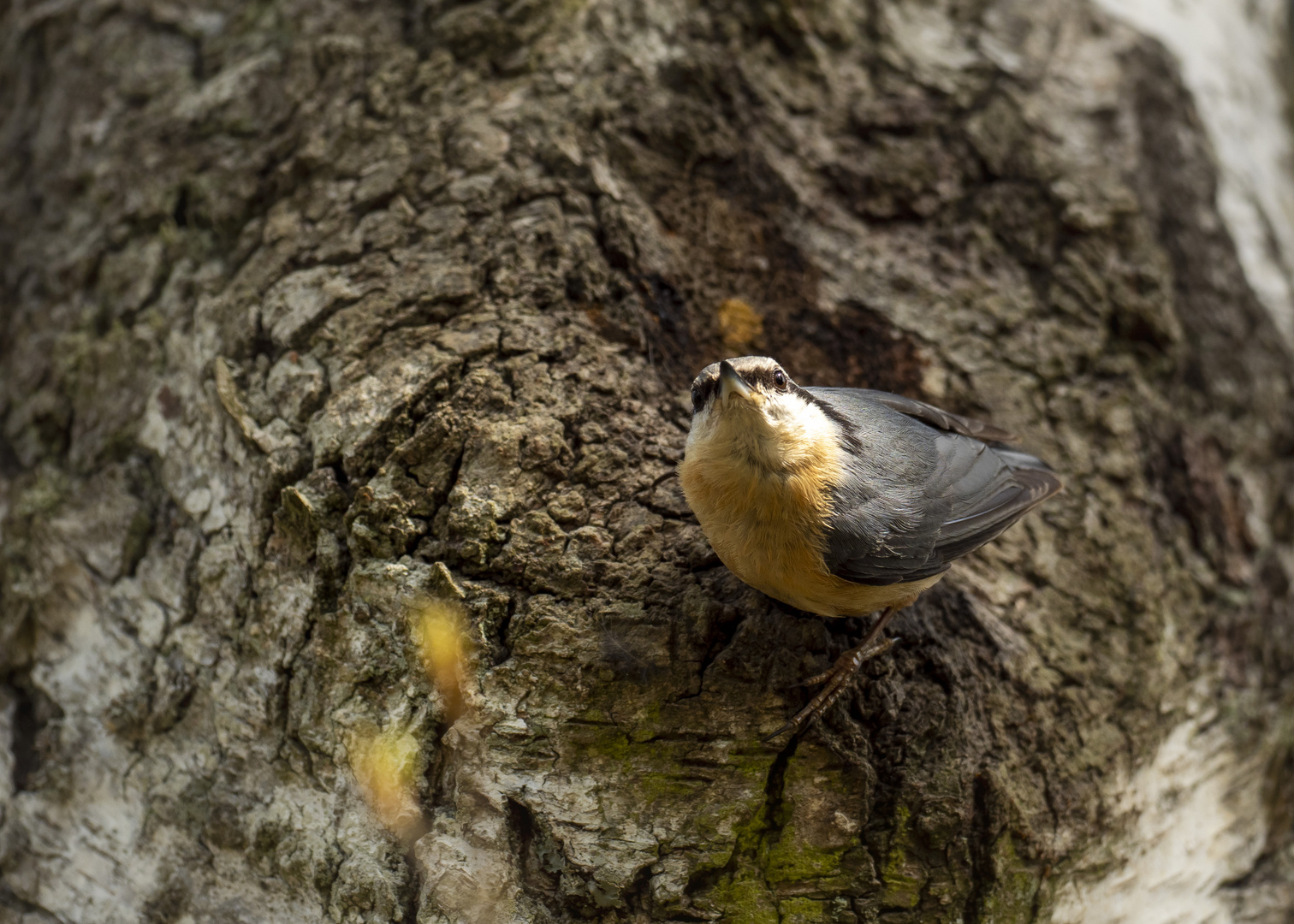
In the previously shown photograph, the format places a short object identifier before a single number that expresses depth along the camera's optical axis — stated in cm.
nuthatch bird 466
